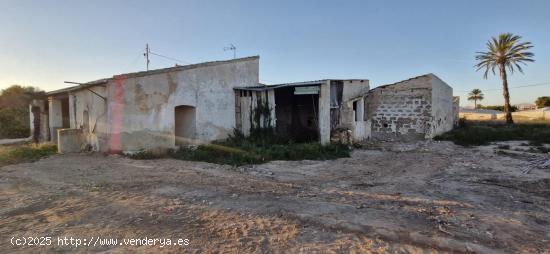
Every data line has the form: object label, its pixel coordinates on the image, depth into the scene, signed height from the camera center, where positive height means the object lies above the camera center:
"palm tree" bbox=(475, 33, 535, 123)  25.52 +5.15
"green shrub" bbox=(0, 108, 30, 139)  21.69 +0.27
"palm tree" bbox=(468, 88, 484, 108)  57.44 +4.21
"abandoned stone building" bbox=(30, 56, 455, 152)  11.33 +0.63
